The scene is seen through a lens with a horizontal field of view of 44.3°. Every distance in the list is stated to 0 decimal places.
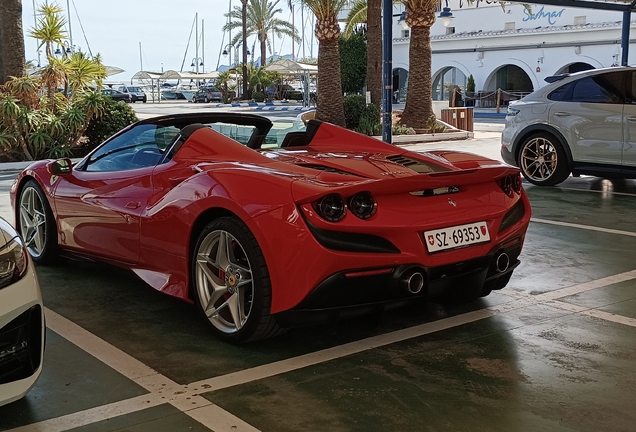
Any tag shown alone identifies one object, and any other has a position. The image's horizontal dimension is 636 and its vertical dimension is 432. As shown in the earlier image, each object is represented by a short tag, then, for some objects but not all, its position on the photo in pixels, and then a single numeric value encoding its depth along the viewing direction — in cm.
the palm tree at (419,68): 2259
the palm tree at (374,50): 2283
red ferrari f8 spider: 384
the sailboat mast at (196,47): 9375
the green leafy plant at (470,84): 4430
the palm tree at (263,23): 6800
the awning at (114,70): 6435
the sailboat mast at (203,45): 9488
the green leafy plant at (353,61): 4181
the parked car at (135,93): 6308
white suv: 965
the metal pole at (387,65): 1239
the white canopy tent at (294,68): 4525
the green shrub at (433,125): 2241
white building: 3941
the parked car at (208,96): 6128
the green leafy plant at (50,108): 1487
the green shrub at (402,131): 2141
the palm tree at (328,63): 2266
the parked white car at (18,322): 306
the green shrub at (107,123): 1617
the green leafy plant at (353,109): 2333
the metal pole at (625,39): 2032
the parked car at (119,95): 5738
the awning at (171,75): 6644
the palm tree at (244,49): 5294
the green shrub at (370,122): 2189
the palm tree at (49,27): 1703
